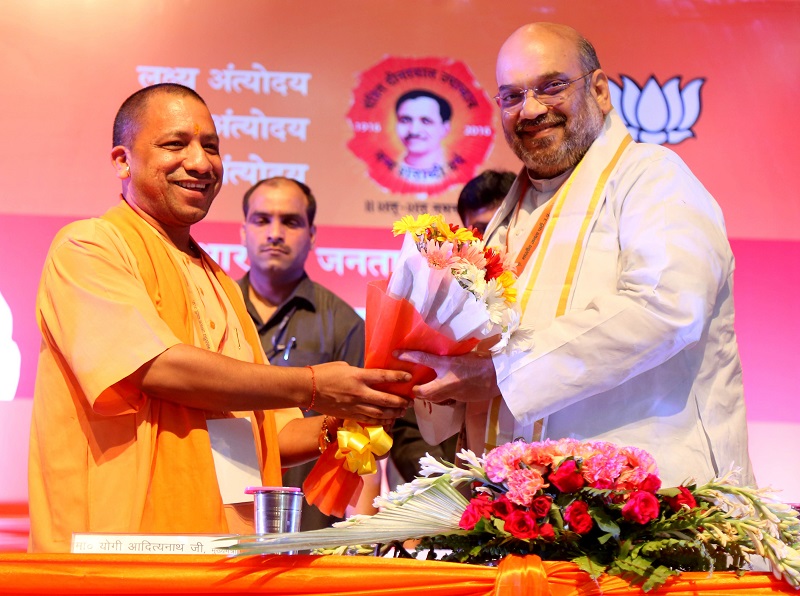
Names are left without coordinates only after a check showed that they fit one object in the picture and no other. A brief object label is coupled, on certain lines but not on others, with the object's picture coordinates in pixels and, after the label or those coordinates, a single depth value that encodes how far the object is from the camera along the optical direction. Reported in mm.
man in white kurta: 2293
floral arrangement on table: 1622
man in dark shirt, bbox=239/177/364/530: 4293
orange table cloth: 1607
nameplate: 1688
